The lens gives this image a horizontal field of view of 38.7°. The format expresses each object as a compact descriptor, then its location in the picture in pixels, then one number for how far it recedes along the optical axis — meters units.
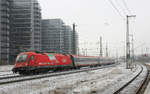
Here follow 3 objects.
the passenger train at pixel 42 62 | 25.94
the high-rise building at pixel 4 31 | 86.50
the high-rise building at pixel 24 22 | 100.50
